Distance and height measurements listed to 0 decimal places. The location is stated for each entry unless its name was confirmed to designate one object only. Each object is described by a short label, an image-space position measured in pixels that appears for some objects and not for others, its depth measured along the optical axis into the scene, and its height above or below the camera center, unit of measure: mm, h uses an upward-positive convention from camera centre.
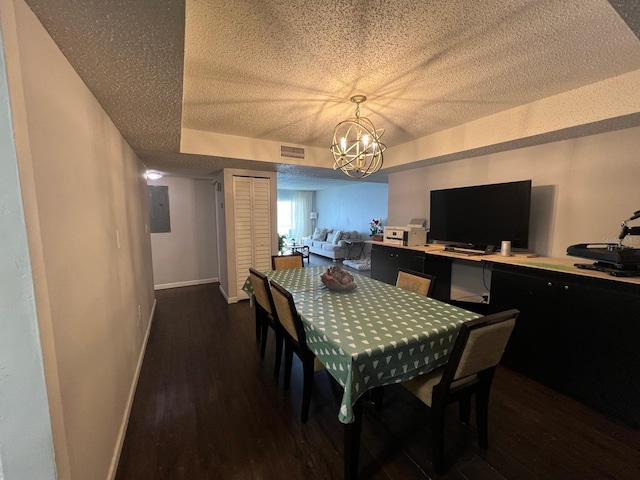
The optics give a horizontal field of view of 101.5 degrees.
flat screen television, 2590 -4
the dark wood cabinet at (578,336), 1713 -893
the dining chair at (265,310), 2127 -829
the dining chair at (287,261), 3219 -575
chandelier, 1946 +514
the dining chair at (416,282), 2150 -587
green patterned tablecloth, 1236 -636
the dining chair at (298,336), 1646 -804
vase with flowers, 5443 -287
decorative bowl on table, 2125 -537
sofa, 7125 -802
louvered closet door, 3988 -134
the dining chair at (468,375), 1246 -863
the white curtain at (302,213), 9625 +78
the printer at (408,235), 3492 -270
